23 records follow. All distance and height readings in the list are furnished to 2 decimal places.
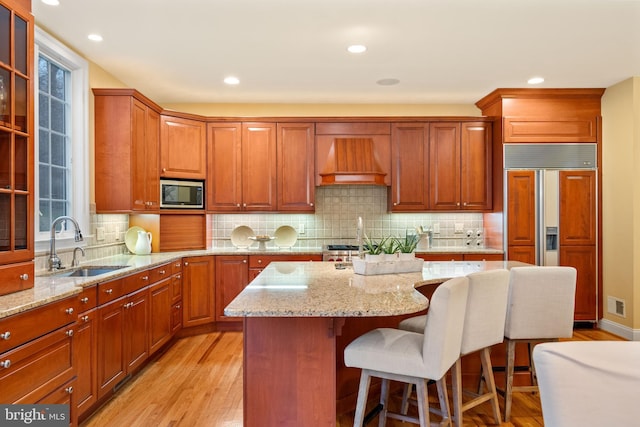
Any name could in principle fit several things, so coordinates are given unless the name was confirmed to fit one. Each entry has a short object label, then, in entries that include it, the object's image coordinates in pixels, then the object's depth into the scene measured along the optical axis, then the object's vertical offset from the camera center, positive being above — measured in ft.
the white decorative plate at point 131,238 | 14.32 -0.89
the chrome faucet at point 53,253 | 9.80 -0.97
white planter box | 8.98 -1.19
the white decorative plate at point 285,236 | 17.20 -0.99
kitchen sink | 10.74 -1.48
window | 10.53 +1.97
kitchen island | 6.52 -2.35
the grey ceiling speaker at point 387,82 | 14.40 +4.45
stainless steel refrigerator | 15.31 -0.15
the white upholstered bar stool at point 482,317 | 7.23 -1.86
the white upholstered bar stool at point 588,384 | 3.22 -1.34
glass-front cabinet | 7.12 +1.15
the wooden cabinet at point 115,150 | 12.51 +1.83
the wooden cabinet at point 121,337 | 9.00 -2.94
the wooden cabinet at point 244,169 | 16.31 +1.64
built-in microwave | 15.12 +0.65
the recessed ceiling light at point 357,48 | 11.52 +4.47
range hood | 15.83 +1.79
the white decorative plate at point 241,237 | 17.04 -1.02
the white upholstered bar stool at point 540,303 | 8.24 -1.80
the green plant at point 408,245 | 9.46 -0.76
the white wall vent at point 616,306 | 14.43 -3.31
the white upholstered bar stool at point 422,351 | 6.24 -2.15
